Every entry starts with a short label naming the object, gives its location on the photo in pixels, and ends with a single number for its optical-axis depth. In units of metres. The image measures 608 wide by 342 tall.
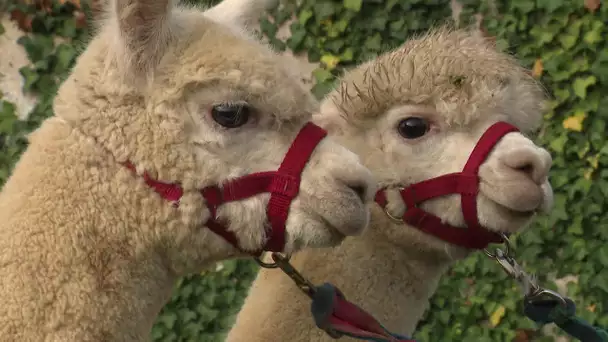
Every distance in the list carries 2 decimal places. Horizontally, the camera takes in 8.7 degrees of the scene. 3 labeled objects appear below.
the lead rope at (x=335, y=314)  3.15
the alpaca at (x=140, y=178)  3.02
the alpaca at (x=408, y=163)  3.24
